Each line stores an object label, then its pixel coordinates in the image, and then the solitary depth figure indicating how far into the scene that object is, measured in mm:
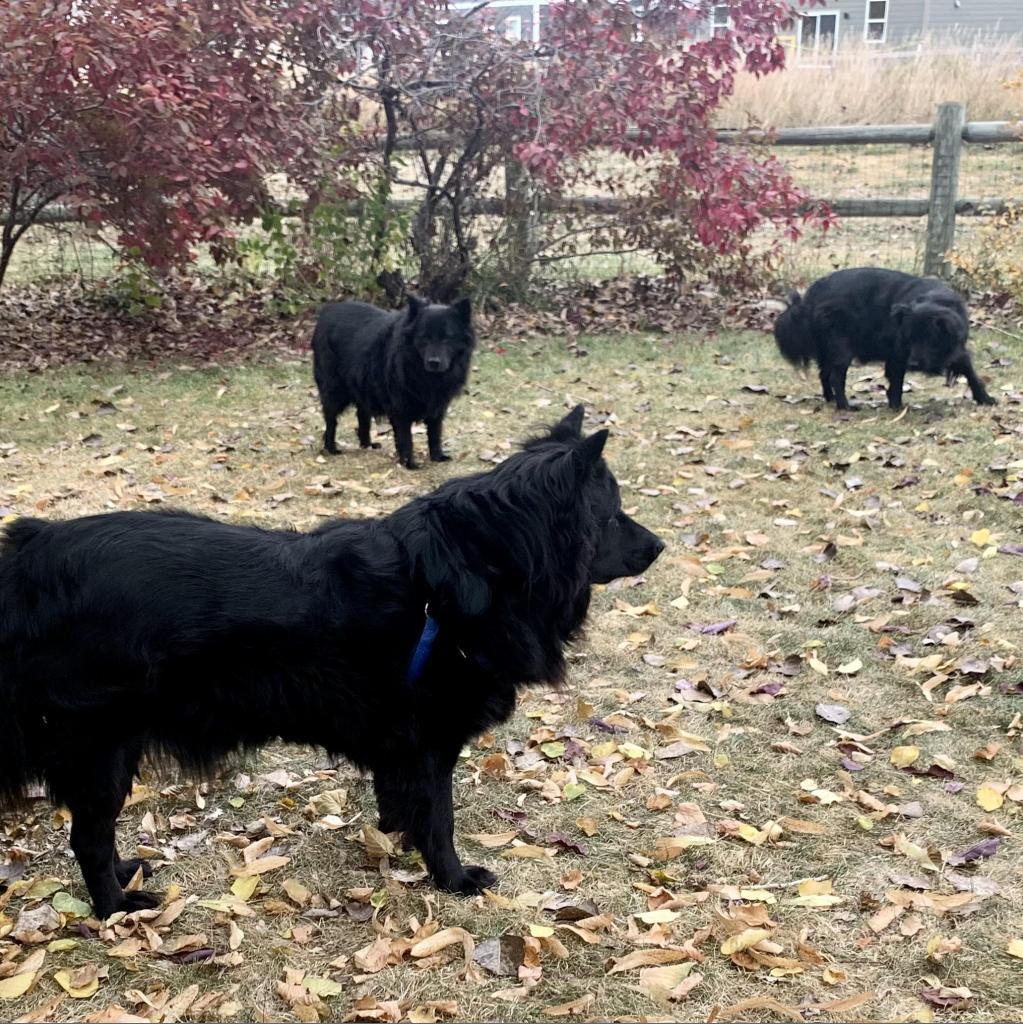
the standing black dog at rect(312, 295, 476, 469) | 6809
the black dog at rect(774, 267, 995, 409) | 7254
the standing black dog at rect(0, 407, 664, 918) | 2576
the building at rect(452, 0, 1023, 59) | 12531
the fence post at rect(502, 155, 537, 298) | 10734
